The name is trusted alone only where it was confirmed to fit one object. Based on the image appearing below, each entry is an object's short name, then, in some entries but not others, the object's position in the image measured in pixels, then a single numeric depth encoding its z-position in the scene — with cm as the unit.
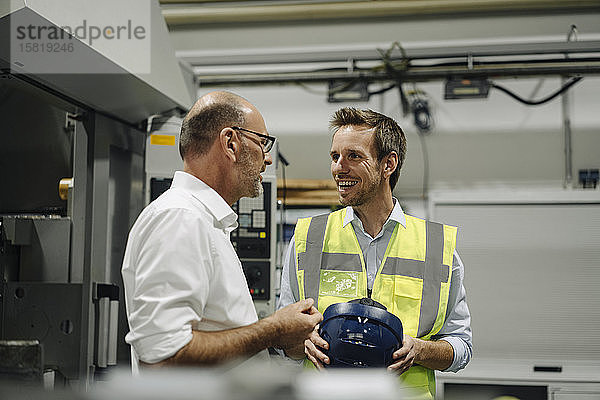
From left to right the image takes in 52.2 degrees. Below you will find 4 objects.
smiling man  186
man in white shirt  123
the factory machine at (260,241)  287
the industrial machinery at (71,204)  230
